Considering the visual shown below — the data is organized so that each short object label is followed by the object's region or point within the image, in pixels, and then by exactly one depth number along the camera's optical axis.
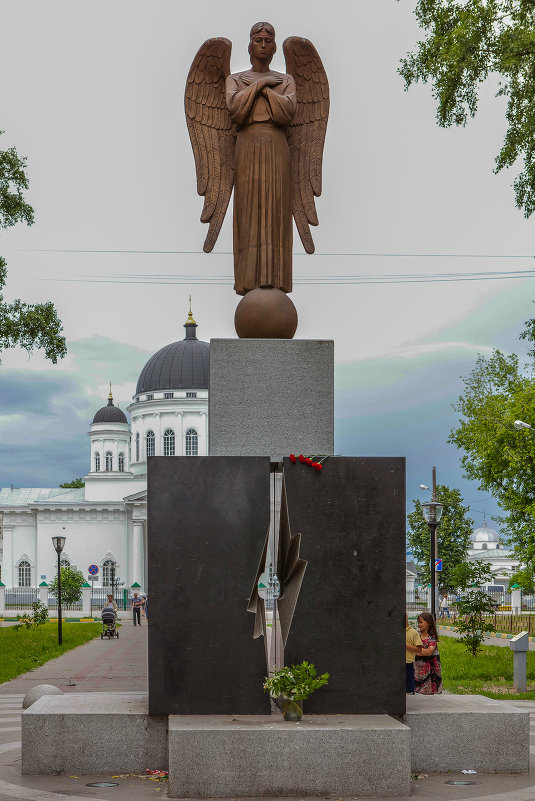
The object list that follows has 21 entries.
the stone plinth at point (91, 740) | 8.46
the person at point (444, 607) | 47.74
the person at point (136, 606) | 42.69
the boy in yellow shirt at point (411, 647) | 10.75
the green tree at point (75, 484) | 101.94
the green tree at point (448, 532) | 66.38
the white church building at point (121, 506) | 81.69
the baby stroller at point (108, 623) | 32.81
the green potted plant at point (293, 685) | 8.27
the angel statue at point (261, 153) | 10.04
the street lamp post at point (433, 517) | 24.20
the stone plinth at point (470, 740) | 8.73
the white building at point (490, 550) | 95.81
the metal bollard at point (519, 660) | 17.00
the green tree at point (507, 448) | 32.75
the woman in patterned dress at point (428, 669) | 11.43
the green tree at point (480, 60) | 18.06
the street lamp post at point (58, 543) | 31.50
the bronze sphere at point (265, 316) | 9.89
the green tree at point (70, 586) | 61.16
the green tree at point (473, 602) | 21.70
